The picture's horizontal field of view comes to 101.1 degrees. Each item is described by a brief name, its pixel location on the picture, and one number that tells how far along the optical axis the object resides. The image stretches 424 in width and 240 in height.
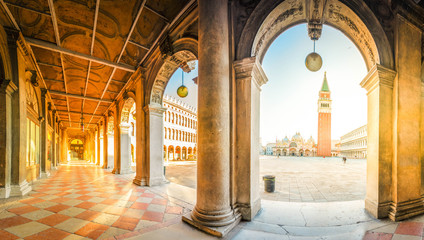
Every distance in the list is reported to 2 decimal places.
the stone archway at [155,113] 6.45
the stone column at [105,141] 13.77
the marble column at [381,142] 3.72
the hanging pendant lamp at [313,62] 4.28
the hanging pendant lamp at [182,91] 6.48
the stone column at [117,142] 10.41
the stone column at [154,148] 6.82
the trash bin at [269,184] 7.16
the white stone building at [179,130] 33.03
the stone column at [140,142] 6.96
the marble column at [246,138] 3.56
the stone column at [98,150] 17.60
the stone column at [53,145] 13.11
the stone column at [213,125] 3.18
